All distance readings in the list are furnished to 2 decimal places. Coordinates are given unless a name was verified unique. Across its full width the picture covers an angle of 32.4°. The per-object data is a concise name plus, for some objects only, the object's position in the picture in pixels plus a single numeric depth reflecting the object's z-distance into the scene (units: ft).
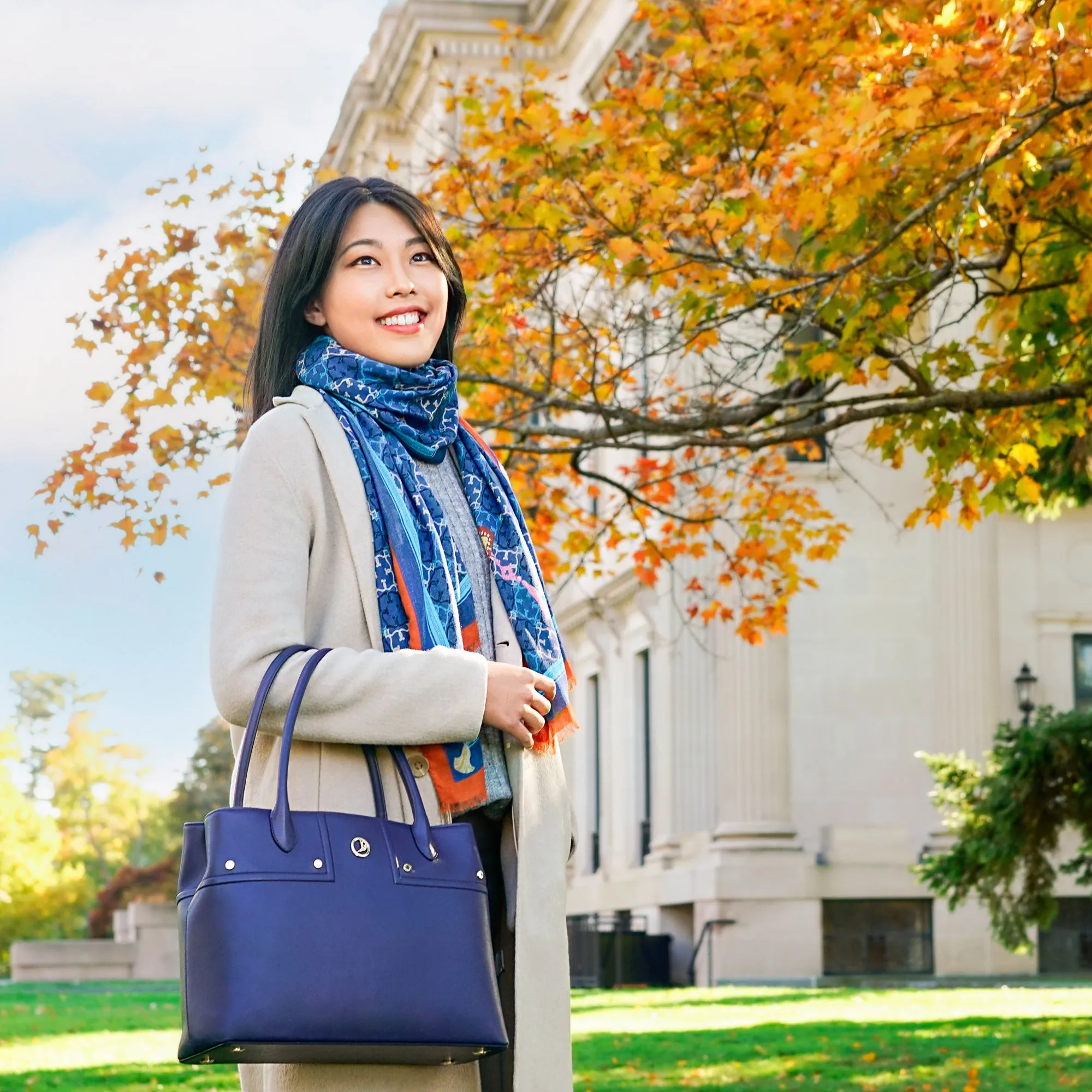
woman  9.64
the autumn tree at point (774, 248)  28.02
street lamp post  90.22
